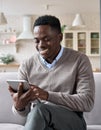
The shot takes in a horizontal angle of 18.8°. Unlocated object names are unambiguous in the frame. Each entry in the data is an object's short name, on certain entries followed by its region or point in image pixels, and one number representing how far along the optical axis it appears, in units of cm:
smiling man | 152
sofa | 219
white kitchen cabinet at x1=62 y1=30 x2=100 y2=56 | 836
